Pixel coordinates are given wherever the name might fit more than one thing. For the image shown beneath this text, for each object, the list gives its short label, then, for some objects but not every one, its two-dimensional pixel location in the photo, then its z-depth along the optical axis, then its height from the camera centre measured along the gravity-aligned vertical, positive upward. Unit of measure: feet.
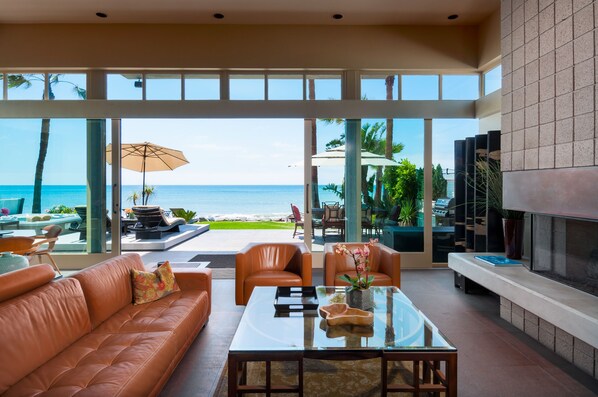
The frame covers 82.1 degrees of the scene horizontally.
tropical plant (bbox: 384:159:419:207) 19.52 +0.54
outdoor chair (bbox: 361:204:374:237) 19.39 -1.56
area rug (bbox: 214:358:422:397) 7.57 -4.39
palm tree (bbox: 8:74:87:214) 19.03 +5.72
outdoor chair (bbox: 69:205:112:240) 19.34 -1.82
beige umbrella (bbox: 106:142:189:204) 28.89 +3.02
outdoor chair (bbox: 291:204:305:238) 28.77 -1.95
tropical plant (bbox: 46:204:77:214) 19.38 -1.06
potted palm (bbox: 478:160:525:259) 13.56 -0.87
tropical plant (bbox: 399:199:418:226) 19.53 -1.23
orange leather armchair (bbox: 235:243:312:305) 12.41 -2.95
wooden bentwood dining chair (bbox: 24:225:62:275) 17.00 -2.40
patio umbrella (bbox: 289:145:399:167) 19.33 +1.88
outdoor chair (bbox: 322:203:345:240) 19.44 -1.51
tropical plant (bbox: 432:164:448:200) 19.51 +0.48
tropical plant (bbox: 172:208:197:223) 39.37 -2.62
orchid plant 9.77 -2.23
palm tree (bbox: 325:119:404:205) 19.33 +2.63
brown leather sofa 5.73 -3.14
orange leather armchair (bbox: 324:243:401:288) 12.65 -2.91
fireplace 9.18 -1.75
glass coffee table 6.59 -3.10
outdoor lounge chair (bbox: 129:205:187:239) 26.81 -2.49
